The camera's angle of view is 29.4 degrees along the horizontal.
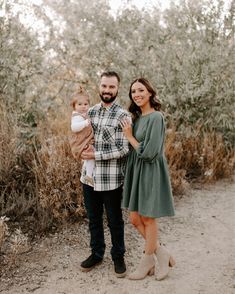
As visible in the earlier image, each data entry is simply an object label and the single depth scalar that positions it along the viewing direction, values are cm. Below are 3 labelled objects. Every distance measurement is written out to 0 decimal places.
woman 348
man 365
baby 371
